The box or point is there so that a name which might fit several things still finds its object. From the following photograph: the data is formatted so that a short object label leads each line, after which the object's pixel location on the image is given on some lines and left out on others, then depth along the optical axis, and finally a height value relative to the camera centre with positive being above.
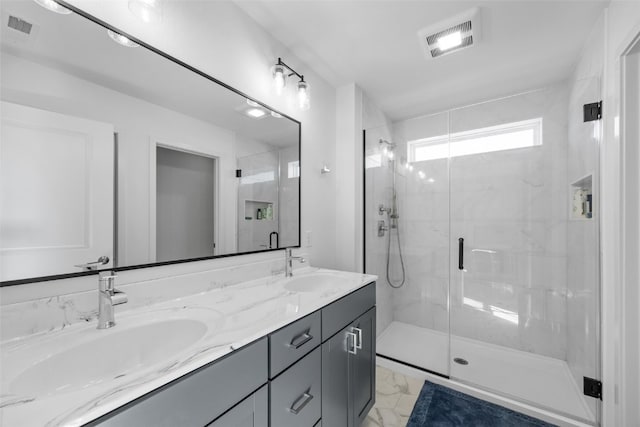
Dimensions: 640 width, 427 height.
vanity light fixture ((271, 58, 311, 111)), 1.69 +0.87
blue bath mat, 1.63 -1.27
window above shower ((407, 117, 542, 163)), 2.37 +0.70
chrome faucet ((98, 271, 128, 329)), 0.86 -0.27
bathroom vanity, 0.55 -0.41
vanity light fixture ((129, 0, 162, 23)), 1.07 +0.85
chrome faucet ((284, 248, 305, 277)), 1.73 -0.30
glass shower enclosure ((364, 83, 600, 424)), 2.12 -0.24
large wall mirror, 0.81 +0.24
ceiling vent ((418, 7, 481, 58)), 1.64 +1.19
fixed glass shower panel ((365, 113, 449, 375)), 2.56 -0.18
